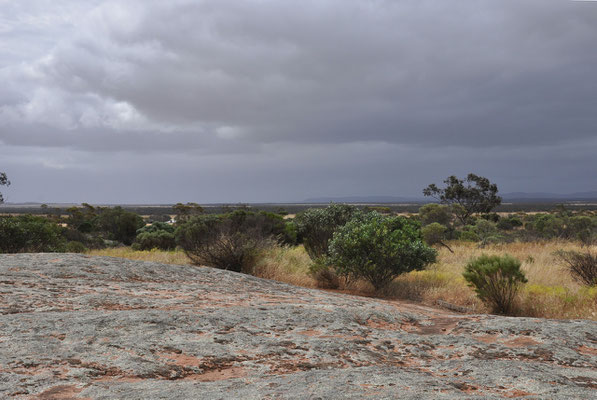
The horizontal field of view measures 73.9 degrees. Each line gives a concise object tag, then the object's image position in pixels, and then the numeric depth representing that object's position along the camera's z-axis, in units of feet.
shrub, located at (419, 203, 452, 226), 139.85
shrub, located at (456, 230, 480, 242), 96.27
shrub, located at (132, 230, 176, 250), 83.31
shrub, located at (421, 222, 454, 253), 76.30
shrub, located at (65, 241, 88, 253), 59.06
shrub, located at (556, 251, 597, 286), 36.11
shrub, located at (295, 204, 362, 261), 45.66
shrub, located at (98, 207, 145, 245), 118.21
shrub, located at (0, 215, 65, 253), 42.91
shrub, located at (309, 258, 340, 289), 36.01
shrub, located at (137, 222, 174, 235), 105.64
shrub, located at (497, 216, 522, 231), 150.72
